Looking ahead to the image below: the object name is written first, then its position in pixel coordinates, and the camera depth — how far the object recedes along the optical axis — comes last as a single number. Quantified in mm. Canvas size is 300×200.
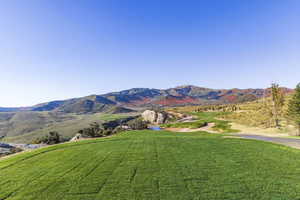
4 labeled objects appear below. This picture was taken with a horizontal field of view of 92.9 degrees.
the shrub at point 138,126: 31472
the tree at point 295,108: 19086
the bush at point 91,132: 20972
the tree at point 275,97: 23844
